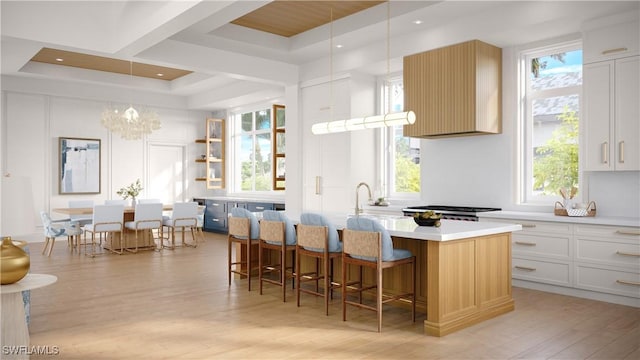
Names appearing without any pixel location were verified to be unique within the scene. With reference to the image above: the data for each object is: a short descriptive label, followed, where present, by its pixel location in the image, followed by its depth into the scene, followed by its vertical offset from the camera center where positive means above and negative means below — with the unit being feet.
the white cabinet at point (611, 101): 15.79 +2.55
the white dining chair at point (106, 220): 25.70 -2.07
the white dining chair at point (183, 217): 28.66 -2.16
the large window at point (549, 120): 18.84 +2.32
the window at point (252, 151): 35.94 +2.19
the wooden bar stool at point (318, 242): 14.65 -1.85
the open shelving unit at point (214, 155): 36.88 +1.91
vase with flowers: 28.58 -0.74
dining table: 27.27 -3.18
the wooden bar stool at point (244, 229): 17.62 -1.77
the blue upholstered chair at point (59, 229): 25.54 -2.55
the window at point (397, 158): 24.66 +1.13
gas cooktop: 19.66 -1.19
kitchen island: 12.62 -2.49
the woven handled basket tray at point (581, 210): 17.10 -1.05
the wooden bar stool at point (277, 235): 16.37 -1.86
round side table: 8.52 -2.47
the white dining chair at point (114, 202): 30.84 -1.36
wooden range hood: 19.13 +3.59
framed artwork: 32.63 +1.00
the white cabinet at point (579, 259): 15.24 -2.62
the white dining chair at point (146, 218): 27.04 -2.08
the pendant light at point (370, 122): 15.21 +1.91
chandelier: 27.30 +3.21
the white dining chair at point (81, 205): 28.81 -1.53
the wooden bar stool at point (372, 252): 13.00 -1.96
